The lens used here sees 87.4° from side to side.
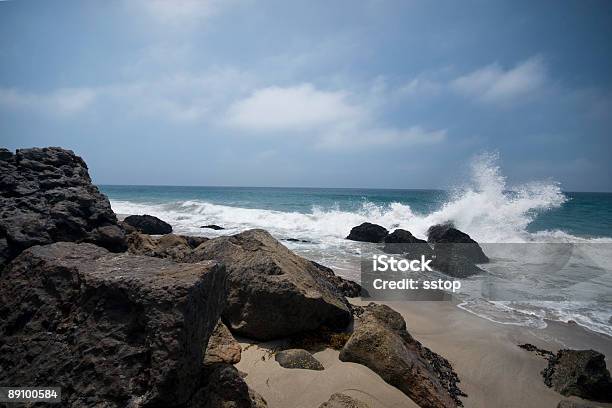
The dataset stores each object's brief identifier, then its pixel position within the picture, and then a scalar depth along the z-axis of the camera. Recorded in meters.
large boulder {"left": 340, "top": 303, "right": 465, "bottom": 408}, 3.36
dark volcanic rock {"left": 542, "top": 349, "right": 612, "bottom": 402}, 4.16
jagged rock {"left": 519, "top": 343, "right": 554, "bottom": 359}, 5.27
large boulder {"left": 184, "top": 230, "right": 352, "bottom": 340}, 4.12
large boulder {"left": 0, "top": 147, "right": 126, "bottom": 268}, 4.14
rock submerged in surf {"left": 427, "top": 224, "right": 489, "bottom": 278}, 10.53
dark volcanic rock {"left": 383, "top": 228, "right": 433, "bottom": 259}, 13.68
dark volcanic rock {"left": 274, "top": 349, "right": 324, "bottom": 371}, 3.53
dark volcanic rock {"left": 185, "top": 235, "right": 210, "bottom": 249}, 9.55
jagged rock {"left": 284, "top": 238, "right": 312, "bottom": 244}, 15.63
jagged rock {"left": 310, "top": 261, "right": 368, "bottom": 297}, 7.35
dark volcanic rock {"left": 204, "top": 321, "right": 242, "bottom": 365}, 3.28
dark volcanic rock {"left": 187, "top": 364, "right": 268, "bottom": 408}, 2.24
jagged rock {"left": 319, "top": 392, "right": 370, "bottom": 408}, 2.71
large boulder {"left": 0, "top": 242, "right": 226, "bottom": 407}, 2.04
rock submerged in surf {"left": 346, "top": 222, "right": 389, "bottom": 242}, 17.59
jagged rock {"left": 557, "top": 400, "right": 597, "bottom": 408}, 3.58
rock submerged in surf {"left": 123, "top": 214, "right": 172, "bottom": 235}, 15.90
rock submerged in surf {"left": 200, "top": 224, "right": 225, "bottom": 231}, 19.28
